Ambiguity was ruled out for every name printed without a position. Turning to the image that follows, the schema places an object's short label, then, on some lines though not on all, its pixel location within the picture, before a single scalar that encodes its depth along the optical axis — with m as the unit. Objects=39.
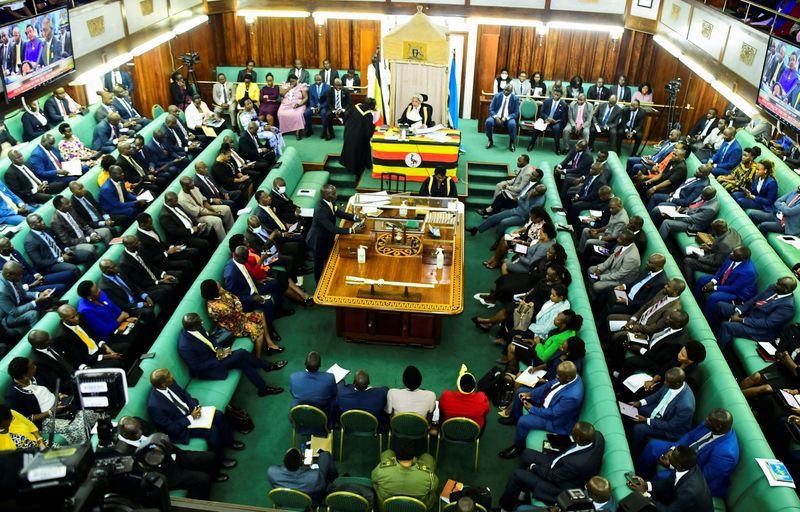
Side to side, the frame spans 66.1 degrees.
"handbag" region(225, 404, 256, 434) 6.41
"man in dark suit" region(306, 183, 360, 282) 8.30
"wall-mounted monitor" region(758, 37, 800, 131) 8.64
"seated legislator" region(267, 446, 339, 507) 4.82
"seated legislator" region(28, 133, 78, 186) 9.25
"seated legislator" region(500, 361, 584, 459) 5.63
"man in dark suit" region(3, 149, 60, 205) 8.82
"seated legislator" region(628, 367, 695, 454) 5.46
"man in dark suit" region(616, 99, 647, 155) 12.58
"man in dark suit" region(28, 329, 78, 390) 5.70
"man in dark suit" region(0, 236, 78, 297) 6.96
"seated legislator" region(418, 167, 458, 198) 9.48
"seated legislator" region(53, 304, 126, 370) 6.16
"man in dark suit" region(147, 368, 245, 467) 5.43
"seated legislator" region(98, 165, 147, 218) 8.78
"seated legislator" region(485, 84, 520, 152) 12.58
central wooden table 7.30
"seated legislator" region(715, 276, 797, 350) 6.53
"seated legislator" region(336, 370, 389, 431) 5.82
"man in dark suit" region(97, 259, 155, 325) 6.86
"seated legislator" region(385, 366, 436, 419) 5.79
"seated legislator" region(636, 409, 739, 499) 4.88
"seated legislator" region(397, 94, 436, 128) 11.59
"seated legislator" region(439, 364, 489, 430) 5.81
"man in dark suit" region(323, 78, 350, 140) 13.09
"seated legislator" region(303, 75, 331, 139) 12.98
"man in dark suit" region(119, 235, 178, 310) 7.35
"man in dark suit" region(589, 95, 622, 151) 12.61
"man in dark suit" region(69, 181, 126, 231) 8.26
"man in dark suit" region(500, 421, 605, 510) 4.94
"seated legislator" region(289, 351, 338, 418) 5.88
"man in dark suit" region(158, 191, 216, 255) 8.38
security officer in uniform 4.85
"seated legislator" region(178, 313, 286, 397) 6.17
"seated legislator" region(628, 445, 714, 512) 4.61
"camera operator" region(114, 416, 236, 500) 4.71
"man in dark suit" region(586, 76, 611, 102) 13.45
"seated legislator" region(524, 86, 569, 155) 12.64
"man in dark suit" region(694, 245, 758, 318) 7.27
